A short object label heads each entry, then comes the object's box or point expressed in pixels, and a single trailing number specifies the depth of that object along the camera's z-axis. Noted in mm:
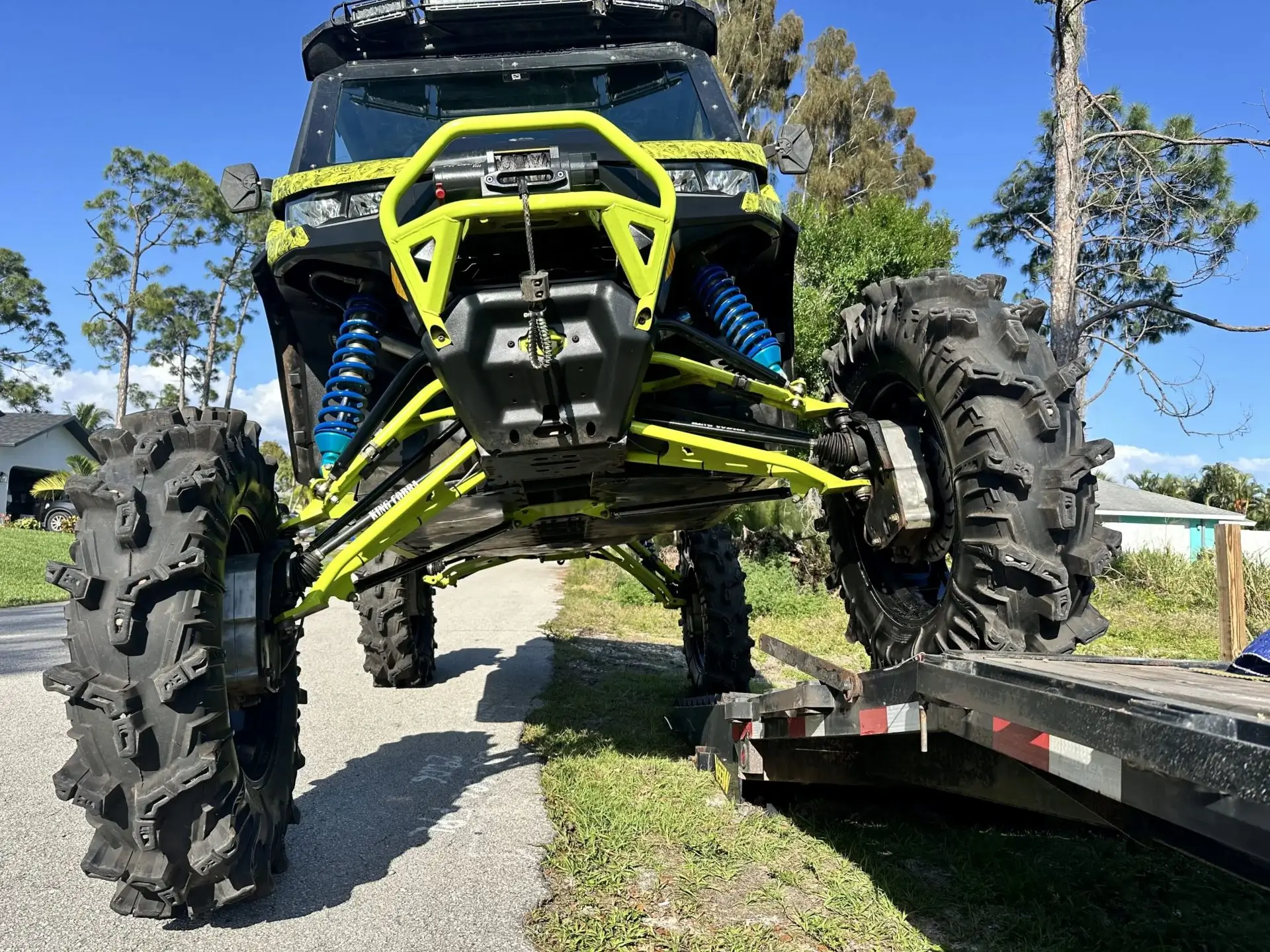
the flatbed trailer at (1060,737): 1248
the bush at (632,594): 15586
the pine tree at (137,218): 39188
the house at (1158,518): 28203
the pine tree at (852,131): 31359
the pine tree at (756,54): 27719
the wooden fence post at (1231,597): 7883
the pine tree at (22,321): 42625
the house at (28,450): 37531
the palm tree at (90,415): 48000
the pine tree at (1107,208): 14859
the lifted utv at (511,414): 2527
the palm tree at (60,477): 30441
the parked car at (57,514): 31047
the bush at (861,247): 19797
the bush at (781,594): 13039
